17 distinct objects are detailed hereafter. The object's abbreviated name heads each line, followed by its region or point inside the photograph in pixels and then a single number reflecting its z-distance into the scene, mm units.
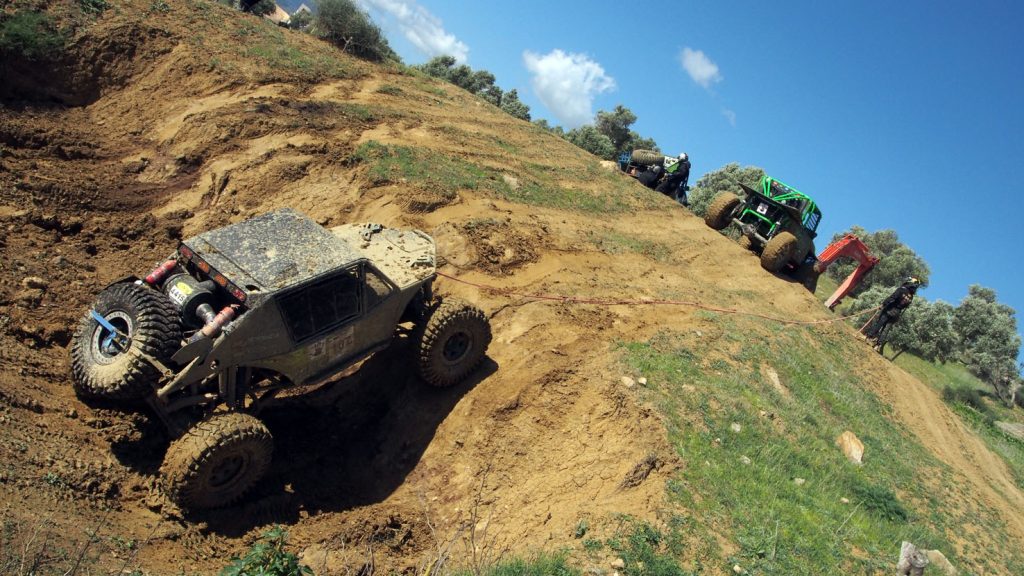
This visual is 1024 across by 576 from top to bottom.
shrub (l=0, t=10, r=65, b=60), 12039
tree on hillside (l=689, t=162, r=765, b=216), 31328
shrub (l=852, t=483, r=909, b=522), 7172
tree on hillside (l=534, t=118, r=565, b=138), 31308
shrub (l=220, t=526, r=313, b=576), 3811
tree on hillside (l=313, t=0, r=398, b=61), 19703
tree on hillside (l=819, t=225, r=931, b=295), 36531
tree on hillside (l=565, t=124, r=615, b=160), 29266
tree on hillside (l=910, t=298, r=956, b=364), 23922
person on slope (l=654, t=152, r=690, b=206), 20906
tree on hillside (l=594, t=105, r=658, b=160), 34531
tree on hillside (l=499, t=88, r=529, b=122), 30142
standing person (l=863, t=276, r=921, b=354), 14930
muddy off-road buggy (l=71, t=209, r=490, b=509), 5316
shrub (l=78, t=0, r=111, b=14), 14195
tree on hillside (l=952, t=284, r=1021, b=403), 26000
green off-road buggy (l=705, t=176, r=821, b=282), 15891
